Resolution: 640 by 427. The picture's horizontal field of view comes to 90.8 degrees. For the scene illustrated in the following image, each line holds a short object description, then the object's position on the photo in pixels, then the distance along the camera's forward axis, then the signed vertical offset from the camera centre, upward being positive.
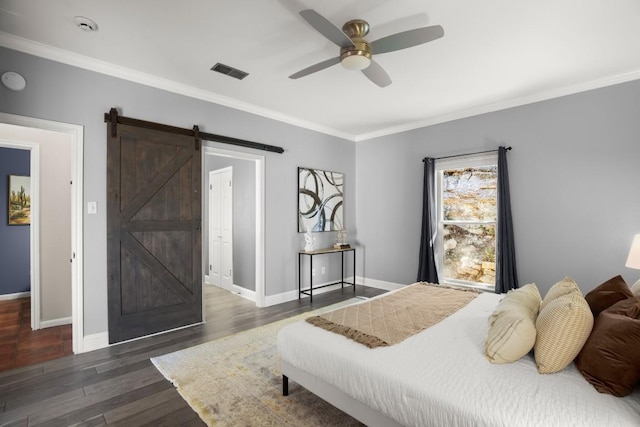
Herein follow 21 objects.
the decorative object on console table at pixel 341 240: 5.29 -0.40
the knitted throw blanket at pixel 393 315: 1.95 -0.73
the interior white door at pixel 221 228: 5.44 -0.18
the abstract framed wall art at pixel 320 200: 4.95 +0.28
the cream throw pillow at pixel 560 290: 1.82 -0.45
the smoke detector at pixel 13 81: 2.62 +1.17
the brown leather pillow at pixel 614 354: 1.25 -0.59
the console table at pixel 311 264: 4.73 -0.73
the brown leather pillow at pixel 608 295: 1.70 -0.44
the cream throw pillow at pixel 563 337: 1.46 -0.57
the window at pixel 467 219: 4.30 -0.05
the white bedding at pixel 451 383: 1.21 -0.75
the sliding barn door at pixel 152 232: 3.15 -0.14
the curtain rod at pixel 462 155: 4.10 +0.85
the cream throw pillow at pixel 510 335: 1.55 -0.61
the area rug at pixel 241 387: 1.99 -1.26
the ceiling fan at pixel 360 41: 2.02 +1.23
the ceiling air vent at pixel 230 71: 3.13 +1.51
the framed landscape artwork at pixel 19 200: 5.04 +0.32
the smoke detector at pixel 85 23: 2.39 +1.52
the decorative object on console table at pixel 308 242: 4.85 -0.38
